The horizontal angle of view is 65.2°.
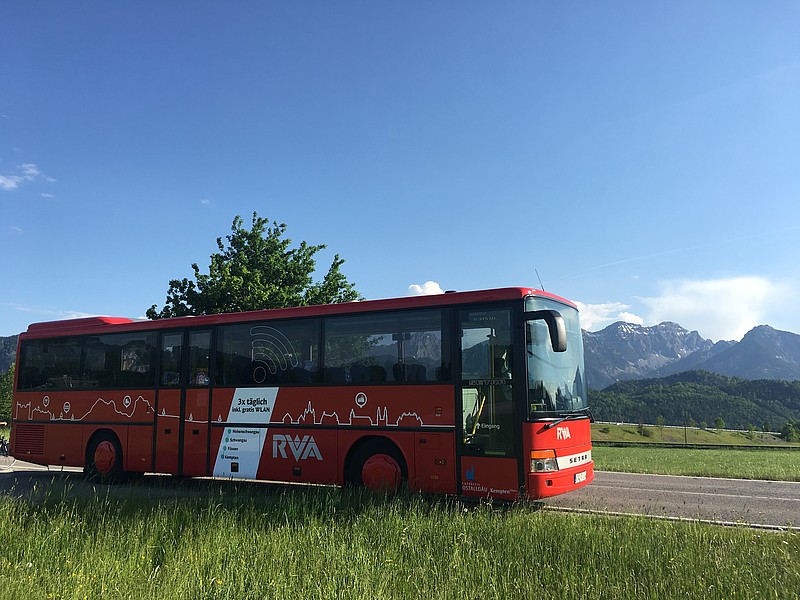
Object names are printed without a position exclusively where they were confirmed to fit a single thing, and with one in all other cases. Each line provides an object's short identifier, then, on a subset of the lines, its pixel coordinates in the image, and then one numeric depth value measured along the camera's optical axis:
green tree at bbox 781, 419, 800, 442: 111.75
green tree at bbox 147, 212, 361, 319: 28.83
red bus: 9.66
